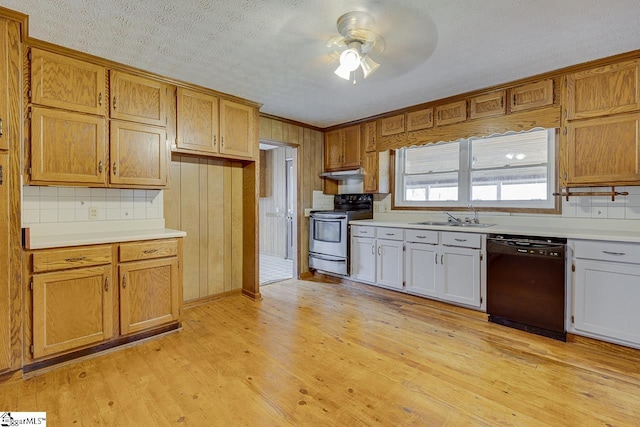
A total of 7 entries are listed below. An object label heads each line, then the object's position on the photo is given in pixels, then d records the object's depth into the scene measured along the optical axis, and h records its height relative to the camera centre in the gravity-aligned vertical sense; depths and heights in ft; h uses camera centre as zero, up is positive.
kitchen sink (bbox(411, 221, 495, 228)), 11.16 -0.52
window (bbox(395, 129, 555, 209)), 10.74 +1.53
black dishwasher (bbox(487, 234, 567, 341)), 8.66 -2.18
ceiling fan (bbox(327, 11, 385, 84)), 6.55 +3.98
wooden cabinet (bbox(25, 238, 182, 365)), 7.02 -2.18
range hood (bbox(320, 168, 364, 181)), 14.92 +1.82
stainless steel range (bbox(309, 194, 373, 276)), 14.08 -1.13
